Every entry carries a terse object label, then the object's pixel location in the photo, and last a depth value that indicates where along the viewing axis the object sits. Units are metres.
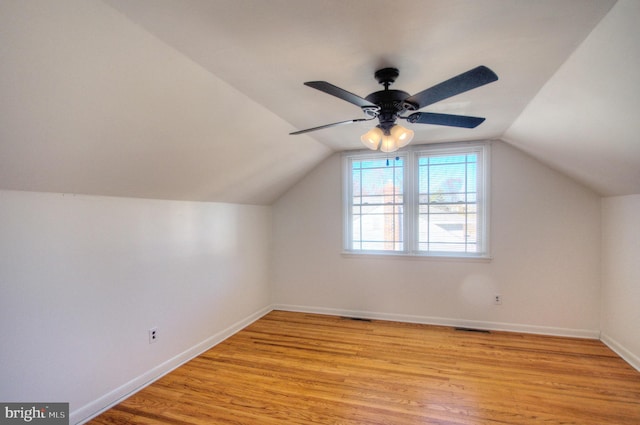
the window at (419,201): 3.81
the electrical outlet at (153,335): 2.64
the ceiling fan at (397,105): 1.51
